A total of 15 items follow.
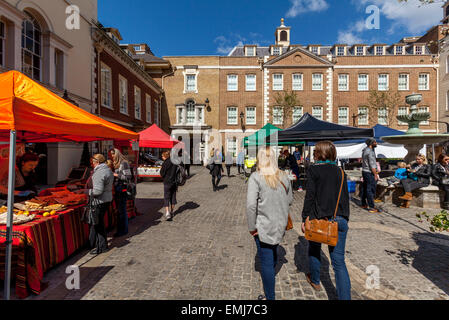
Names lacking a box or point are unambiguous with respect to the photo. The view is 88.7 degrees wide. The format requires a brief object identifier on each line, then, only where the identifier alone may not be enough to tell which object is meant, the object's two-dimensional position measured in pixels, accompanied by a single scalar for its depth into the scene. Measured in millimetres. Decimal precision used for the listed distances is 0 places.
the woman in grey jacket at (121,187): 4984
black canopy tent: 8177
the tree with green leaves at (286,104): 23000
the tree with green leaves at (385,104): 23844
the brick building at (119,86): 13406
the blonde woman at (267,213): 2445
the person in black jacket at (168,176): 5930
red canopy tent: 11297
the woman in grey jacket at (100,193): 3910
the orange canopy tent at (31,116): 2477
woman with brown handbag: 2502
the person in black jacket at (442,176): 6641
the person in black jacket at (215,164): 10375
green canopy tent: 9391
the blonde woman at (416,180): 6930
